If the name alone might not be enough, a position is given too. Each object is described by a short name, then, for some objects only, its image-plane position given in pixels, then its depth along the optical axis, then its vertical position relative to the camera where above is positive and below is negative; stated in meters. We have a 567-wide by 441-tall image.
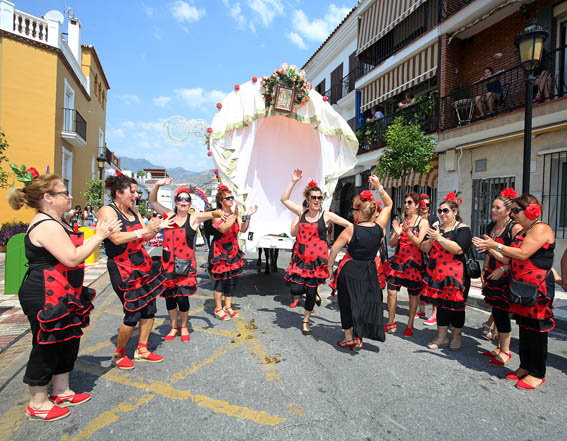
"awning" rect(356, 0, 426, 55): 13.91 +8.46
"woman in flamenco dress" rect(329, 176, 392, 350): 4.03 -0.66
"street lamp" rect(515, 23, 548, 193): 5.99 +2.83
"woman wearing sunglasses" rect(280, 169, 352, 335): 4.64 -0.46
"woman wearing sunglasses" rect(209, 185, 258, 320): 5.14 -0.59
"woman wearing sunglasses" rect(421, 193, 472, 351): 4.02 -0.60
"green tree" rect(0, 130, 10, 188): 10.39 +0.99
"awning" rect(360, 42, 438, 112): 12.91 +5.73
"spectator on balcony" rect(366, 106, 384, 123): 15.65 +4.72
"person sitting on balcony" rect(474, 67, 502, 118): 10.33 +3.71
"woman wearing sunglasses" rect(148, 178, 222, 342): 4.22 -0.51
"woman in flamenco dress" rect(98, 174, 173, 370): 3.33 -0.48
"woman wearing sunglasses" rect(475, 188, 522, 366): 3.80 -0.66
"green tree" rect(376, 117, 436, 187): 9.94 +1.96
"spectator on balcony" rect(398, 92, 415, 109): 13.85 +4.67
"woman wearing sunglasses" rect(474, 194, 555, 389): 3.23 -0.47
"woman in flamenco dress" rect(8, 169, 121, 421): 2.57 -0.56
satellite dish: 15.50 +8.39
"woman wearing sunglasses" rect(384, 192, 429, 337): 4.72 -0.53
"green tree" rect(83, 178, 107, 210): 16.33 +0.87
